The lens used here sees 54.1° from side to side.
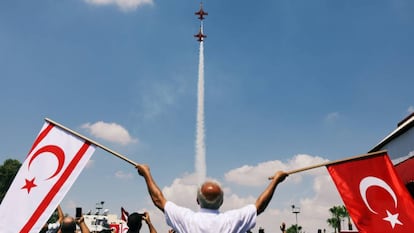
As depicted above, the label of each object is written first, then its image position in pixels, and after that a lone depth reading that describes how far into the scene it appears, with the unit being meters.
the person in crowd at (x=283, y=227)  10.06
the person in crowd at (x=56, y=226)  7.12
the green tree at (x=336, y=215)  112.88
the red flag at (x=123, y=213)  22.30
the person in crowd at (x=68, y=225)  5.57
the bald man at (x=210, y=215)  3.87
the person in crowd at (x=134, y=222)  6.12
